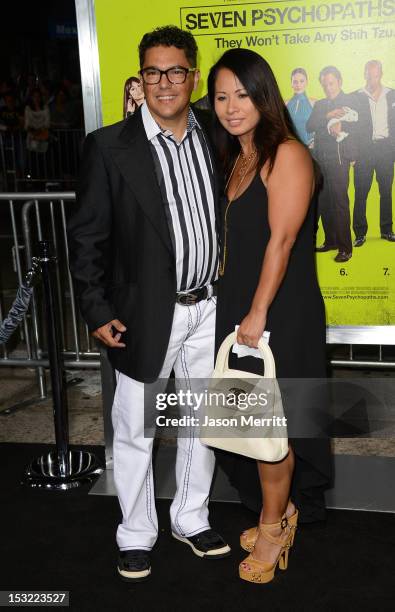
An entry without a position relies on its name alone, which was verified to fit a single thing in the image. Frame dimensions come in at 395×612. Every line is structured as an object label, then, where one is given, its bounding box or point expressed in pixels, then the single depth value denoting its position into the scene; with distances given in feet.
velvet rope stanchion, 12.55
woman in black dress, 8.54
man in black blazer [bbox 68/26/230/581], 8.93
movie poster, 10.65
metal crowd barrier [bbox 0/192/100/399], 16.11
